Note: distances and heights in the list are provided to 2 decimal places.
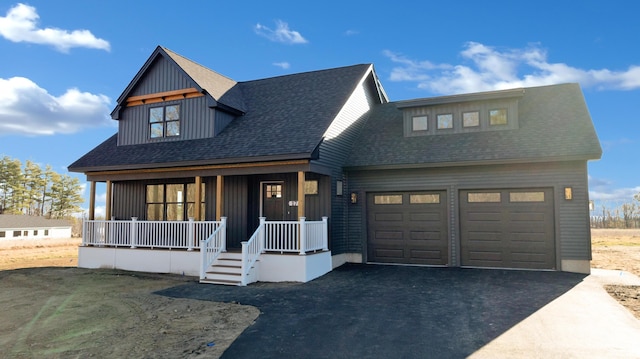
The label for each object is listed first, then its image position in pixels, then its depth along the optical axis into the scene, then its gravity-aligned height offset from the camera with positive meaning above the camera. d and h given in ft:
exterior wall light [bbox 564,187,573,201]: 35.17 +1.14
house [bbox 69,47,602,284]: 35.86 +3.07
